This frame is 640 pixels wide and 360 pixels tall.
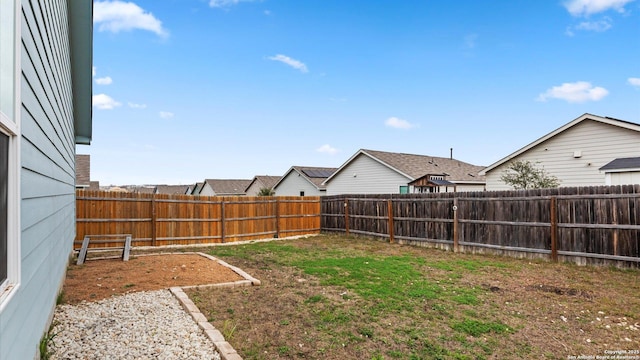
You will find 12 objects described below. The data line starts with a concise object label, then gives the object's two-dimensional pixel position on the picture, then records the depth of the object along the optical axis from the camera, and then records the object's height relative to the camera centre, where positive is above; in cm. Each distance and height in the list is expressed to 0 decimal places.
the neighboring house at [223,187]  3919 +4
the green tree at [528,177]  1347 +32
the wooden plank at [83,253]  749 -148
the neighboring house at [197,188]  4526 -6
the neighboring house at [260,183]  3572 +43
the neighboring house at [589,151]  1142 +130
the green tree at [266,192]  3070 -45
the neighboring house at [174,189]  4906 -17
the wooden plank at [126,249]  786 -146
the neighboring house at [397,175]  1956 +69
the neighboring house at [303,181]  2650 +48
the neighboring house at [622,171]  1047 +41
